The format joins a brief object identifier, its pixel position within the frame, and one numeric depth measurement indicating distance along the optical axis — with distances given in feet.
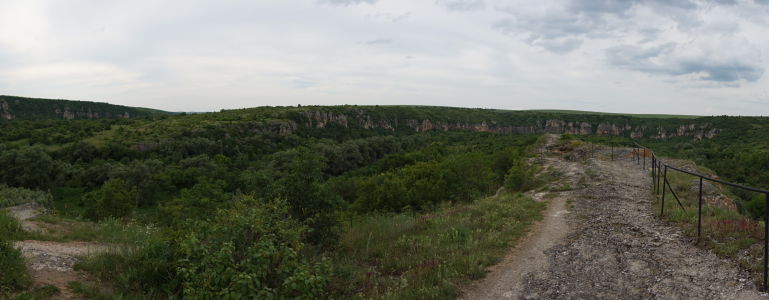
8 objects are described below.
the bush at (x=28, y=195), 91.97
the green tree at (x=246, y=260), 15.71
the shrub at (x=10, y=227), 26.40
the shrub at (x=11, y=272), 17.81
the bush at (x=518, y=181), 61.98
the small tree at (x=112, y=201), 111.75
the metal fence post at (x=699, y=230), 25.25
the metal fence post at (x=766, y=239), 17.17
